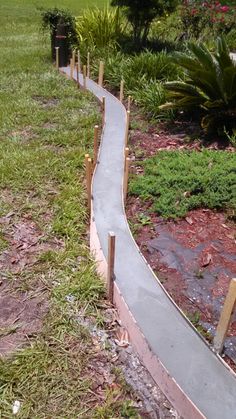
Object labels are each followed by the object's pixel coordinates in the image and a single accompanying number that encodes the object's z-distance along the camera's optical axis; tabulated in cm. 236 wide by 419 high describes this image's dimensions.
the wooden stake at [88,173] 307
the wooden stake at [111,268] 222
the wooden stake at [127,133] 437
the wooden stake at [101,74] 598
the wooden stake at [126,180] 309
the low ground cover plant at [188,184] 316
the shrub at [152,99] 503
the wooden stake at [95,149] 352
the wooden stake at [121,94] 523
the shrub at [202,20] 951
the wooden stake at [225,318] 188
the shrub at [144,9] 731
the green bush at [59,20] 826
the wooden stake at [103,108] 512
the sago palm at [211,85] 424
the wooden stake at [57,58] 706
